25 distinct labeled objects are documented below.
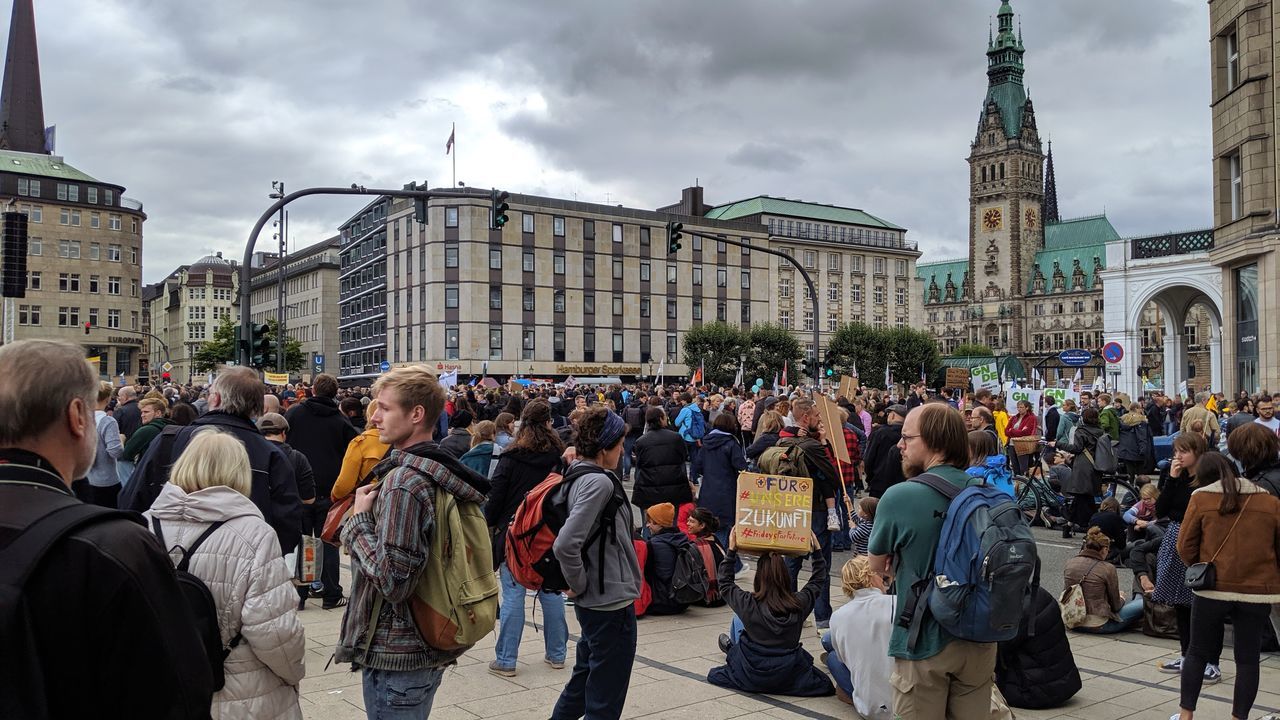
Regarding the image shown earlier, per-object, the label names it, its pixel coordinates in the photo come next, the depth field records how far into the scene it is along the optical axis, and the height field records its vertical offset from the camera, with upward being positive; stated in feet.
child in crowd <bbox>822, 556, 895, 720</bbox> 20.11 -5.46
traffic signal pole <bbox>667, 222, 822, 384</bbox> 78.89 +9.44
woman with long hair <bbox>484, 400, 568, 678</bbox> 24.00 -2.70
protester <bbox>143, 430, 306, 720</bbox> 12.06 -2.47
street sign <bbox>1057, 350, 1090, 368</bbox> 90.58 +2.42
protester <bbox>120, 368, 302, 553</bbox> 19.94 -1.50
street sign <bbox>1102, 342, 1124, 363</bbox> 81.92 +2.57
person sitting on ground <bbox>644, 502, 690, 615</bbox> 30.94 -5.71
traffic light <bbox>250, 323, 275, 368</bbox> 66.49 +2.65
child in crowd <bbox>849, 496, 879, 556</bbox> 31.14 -4.73
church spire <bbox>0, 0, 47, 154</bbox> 341.62 +103.34
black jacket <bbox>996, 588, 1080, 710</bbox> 21.83 -6.30
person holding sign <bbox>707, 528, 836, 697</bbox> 22.74 -6.02
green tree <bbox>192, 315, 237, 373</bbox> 292.88 +11.12
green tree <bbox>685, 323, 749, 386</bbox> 246.06 +8.89
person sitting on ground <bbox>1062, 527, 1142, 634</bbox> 29.14 -6.25
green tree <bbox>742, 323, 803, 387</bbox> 249.75 +8.49
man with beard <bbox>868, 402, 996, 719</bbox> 14.20 -2.84
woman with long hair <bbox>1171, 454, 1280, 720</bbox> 19.20 -3.61
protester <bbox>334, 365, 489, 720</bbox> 12.50 -2.17
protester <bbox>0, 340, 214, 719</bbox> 5.65 -1.35
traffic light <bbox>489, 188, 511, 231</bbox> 69.62 +12.74
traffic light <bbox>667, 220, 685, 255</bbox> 78.89 +12.07
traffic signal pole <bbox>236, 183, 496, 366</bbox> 60.59 +9.60
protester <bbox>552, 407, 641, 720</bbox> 16.83 -3.49
